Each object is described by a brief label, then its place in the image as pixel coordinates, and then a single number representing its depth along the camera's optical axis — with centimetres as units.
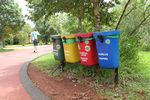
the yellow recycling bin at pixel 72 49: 752
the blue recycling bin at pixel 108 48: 587
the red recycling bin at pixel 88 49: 663
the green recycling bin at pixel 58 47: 819
